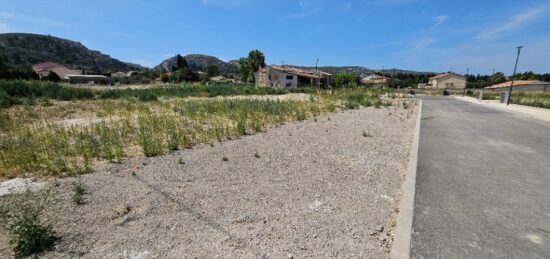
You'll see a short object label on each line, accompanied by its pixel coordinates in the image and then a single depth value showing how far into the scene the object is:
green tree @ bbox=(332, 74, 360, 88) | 58.27
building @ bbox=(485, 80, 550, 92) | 57.94
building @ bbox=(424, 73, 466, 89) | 81.56
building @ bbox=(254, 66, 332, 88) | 59.78
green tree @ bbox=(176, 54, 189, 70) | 93.55
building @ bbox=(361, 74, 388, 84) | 79.49
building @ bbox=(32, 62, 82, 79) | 74.06
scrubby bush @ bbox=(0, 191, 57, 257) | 2.42
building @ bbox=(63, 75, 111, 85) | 70.00
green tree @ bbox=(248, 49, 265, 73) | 78.31
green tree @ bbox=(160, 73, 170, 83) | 79.56
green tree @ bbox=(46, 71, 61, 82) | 61.77
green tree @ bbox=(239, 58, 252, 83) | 78.81
